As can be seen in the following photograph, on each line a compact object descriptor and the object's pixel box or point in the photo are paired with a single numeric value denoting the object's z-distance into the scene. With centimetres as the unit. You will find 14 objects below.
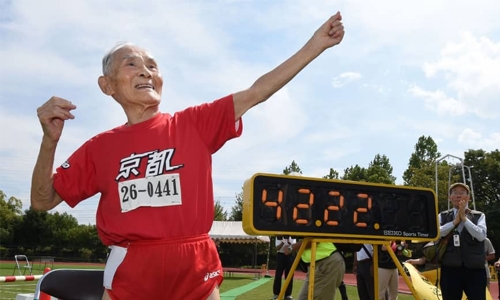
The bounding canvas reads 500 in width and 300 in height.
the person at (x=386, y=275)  822
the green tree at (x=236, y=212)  6111
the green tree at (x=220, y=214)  6244
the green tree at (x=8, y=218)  5913
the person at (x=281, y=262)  1127
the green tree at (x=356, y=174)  6475
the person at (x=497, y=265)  781
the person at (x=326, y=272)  649
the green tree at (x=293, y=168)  7241
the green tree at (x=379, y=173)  5797
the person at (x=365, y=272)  827
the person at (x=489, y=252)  777
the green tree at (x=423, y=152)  7247
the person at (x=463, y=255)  647
